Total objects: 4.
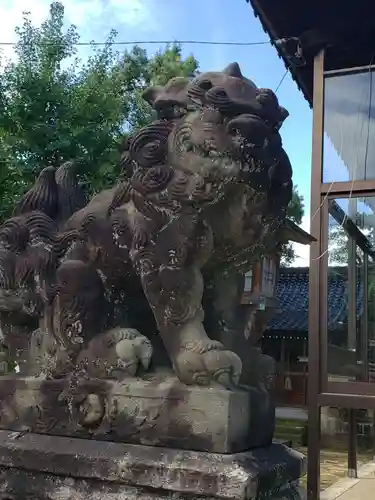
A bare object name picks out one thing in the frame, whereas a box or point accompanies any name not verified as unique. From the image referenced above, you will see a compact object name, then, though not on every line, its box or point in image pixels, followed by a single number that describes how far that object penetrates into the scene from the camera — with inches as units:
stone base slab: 67.9
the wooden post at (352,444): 285.6
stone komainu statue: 75.8
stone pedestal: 70.9
